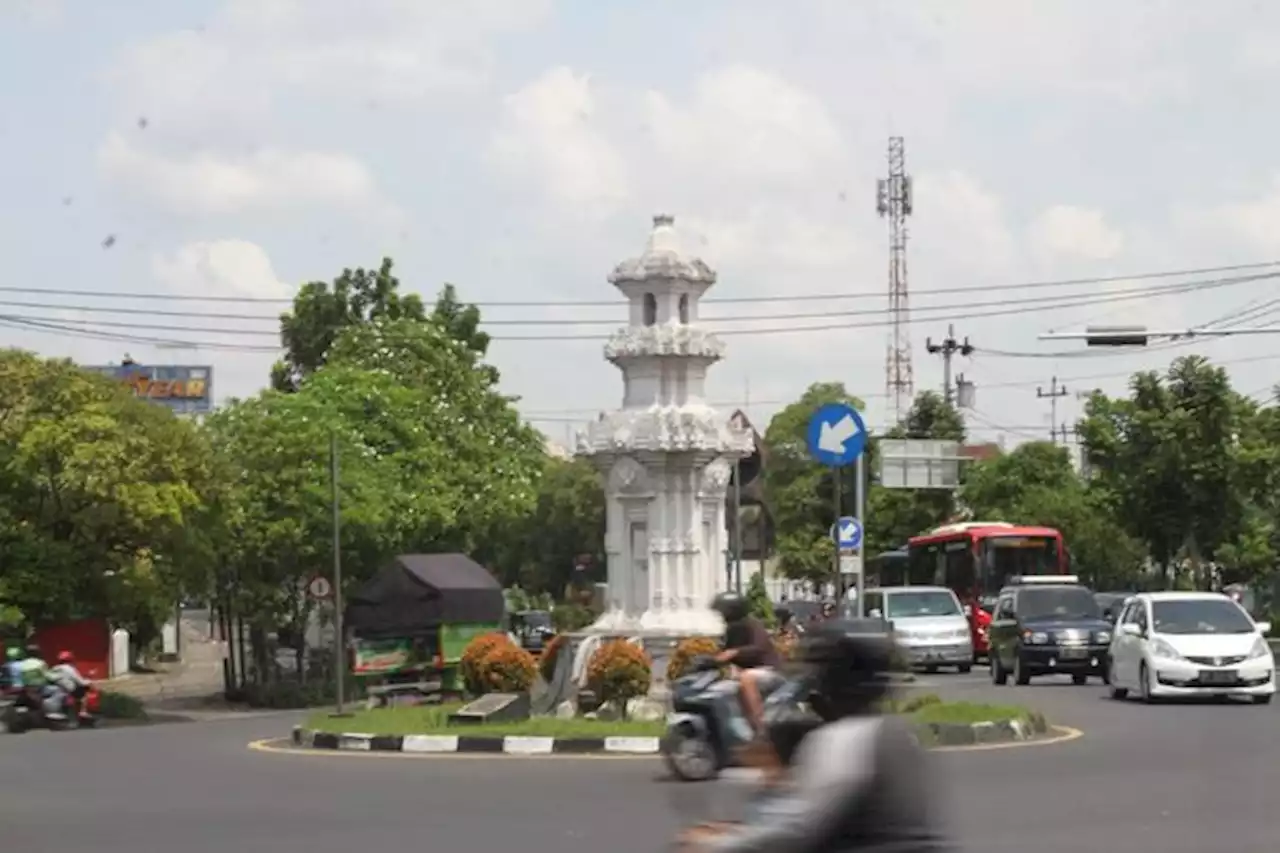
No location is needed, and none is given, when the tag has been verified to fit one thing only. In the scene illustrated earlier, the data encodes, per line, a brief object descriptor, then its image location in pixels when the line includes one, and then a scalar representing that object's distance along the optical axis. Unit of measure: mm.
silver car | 40344
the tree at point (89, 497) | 36062
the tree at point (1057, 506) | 68438
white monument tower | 26750
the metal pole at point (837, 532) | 21328
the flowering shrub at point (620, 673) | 23141
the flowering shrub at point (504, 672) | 24453
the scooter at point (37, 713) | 31516
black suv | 33688
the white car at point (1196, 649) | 25969
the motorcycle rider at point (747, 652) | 16156
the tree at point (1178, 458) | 50312
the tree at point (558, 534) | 87438
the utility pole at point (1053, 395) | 100250
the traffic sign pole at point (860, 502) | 22720
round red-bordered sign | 39844
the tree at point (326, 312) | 60781
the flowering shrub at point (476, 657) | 24547
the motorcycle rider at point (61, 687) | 31781
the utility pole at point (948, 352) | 70438
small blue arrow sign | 22853
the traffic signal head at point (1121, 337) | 29578
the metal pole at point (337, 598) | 27327
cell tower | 65812
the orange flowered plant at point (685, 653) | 22609
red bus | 48062
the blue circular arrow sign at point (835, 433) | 19922
